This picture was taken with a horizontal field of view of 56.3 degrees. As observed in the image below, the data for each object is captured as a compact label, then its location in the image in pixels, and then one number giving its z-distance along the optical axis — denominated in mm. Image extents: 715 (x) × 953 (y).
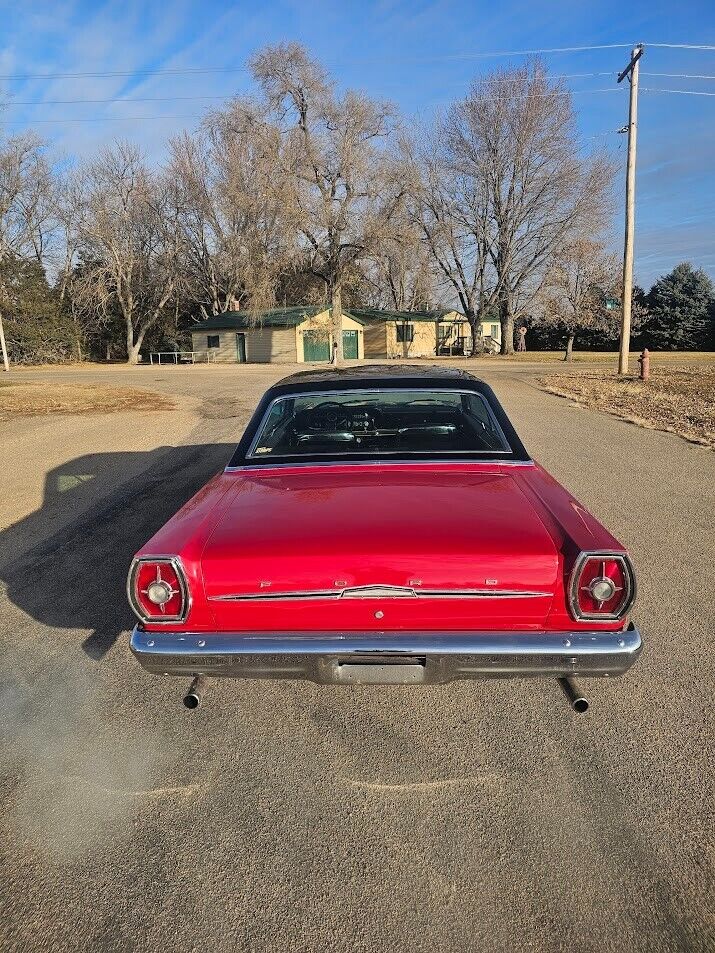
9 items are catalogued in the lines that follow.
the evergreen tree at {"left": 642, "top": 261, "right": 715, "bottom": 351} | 54312
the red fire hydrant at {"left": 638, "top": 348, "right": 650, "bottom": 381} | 21453
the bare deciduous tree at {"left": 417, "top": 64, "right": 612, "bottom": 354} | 40094
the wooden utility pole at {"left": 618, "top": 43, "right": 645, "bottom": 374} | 18969
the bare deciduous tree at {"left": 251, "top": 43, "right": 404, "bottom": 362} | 36375
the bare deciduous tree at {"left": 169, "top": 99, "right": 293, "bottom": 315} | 36156
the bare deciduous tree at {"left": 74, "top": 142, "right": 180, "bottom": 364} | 44562
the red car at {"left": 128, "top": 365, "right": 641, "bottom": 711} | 2490
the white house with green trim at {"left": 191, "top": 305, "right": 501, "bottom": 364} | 44156
